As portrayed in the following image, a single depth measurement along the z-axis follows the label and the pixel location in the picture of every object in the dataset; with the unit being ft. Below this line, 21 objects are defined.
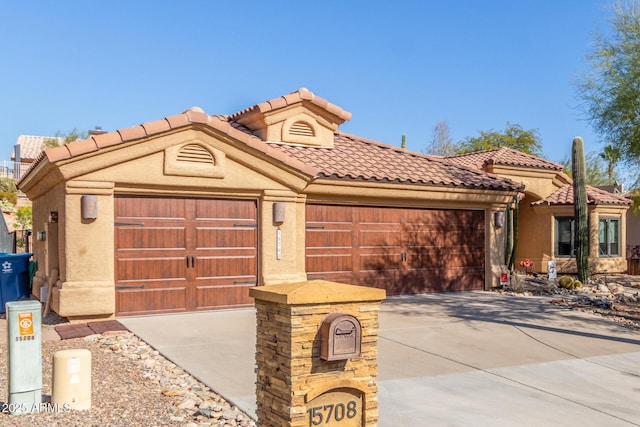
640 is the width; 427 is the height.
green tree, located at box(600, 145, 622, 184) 59.47
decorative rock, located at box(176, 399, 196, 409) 20.70
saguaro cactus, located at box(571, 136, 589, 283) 60.59
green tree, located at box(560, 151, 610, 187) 164.96
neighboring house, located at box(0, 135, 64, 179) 149.89
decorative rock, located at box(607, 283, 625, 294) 56.26
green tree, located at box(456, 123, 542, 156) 146.15
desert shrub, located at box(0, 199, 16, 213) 110.52
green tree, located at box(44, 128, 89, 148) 146.76
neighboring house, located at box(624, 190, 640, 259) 101.85
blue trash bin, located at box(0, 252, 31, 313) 42.37
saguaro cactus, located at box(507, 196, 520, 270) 66.63
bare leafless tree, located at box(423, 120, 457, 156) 179.73
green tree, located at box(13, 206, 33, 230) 100.81
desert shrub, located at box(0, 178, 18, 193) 128.51
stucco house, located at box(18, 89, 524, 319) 37.04
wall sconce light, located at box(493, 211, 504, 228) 55.06
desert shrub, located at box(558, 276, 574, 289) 57.41
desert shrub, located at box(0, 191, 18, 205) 119.24
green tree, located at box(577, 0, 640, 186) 55.31
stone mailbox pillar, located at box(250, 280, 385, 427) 14.40
